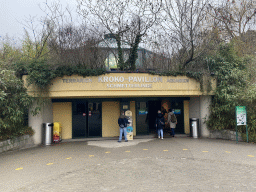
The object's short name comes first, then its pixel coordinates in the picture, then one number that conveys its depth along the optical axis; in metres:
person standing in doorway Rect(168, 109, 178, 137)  11.19
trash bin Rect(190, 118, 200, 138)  11.04
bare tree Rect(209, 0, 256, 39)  14.75
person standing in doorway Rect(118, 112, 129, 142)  9.84
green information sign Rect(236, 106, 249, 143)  9.03
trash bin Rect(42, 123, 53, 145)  9.70
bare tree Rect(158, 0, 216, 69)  10.81
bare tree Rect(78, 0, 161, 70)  10.81
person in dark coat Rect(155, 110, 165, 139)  10.56
